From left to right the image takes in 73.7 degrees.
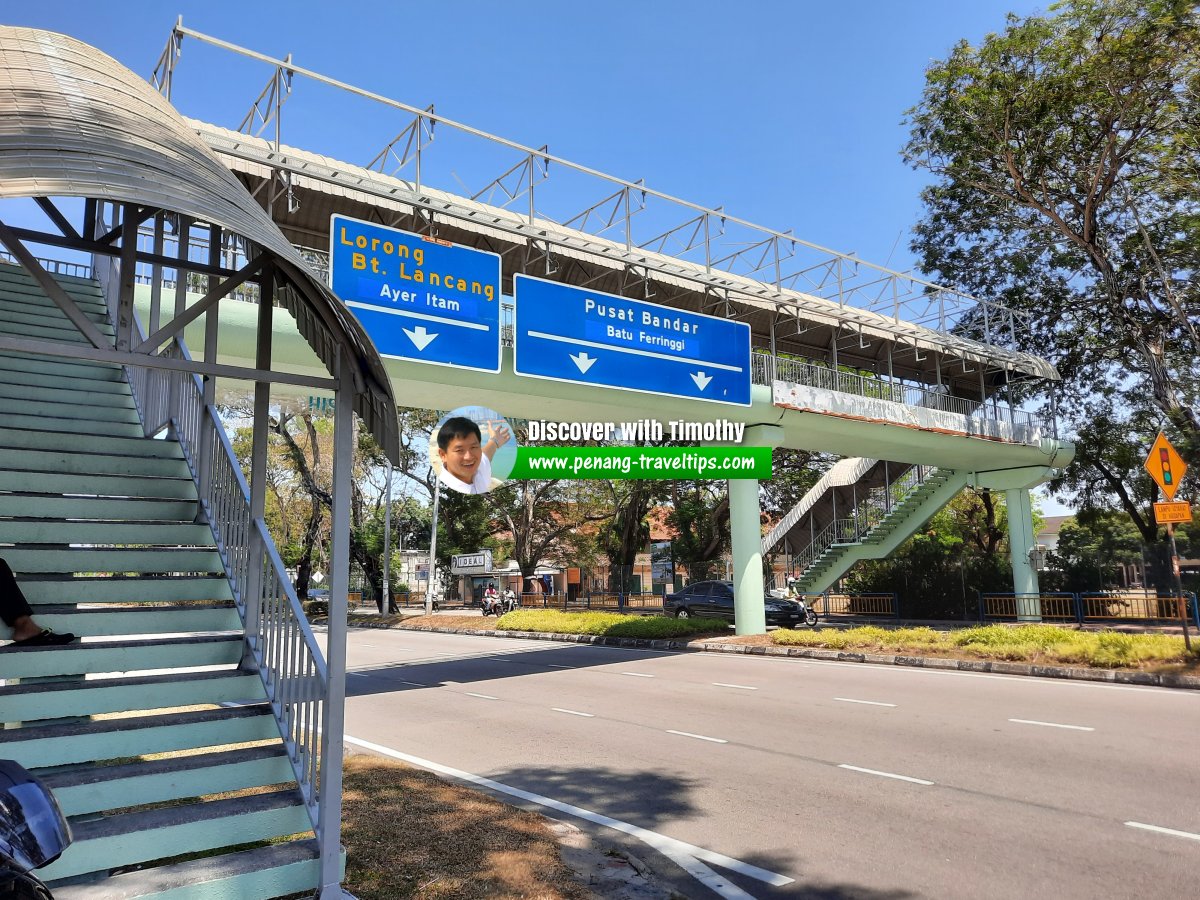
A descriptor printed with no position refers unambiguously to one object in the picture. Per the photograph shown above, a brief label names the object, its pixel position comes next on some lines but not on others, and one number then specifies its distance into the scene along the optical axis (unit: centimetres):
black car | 2439
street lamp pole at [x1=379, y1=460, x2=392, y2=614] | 3575
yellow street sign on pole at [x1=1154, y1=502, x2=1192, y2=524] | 1302
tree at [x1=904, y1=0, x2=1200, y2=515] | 1806
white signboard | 4041
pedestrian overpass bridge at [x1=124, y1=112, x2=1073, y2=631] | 1416
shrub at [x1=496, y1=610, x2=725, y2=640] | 2109
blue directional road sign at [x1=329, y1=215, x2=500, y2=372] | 1143
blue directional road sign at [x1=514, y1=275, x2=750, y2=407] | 1362
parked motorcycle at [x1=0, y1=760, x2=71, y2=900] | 221
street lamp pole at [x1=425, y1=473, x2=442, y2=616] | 3229
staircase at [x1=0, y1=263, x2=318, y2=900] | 392
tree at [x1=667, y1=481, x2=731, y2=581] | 3859
